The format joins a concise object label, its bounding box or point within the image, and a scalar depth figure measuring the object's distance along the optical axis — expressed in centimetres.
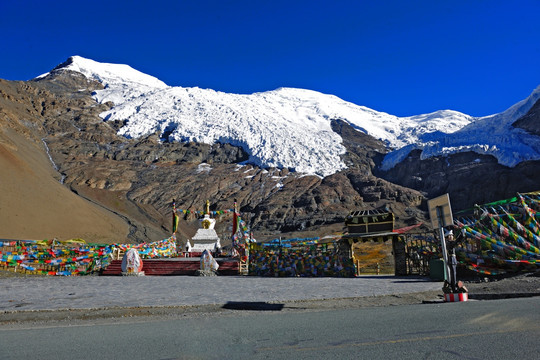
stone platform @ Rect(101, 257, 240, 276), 2070
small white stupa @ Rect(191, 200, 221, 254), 3731
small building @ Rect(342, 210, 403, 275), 1766
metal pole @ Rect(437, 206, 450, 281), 942
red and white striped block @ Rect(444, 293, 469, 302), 898
